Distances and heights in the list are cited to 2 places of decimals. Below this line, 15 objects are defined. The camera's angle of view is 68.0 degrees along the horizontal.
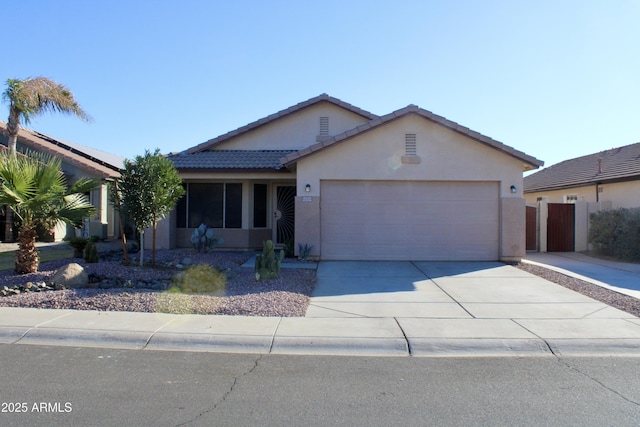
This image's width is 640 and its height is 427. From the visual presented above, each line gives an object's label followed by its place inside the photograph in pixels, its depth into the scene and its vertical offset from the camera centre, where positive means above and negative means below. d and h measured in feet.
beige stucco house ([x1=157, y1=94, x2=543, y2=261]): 43.83 +2.31
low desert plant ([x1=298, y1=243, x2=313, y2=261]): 43.39 -3.14
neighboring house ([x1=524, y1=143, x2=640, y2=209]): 59.06 +5.34
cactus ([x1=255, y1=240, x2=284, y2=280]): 33.40 -3.42
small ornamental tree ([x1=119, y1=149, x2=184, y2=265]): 35.65 +2.20
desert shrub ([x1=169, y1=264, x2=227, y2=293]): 31.04 -4.47
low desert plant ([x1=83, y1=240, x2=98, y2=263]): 39.75 -3.19
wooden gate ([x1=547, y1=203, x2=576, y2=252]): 56.90 -1.47
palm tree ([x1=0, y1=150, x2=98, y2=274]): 32.42 +1.21
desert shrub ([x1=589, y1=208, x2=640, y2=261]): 48.37 -1.62
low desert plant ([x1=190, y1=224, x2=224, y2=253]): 46.57 -2.33
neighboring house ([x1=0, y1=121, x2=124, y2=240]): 63.57 +5.82
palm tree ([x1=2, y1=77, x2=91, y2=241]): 59.16 +14.93
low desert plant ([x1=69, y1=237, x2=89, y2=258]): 44.39 -2.64
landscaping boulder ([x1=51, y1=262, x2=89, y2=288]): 30.66 -4.02
